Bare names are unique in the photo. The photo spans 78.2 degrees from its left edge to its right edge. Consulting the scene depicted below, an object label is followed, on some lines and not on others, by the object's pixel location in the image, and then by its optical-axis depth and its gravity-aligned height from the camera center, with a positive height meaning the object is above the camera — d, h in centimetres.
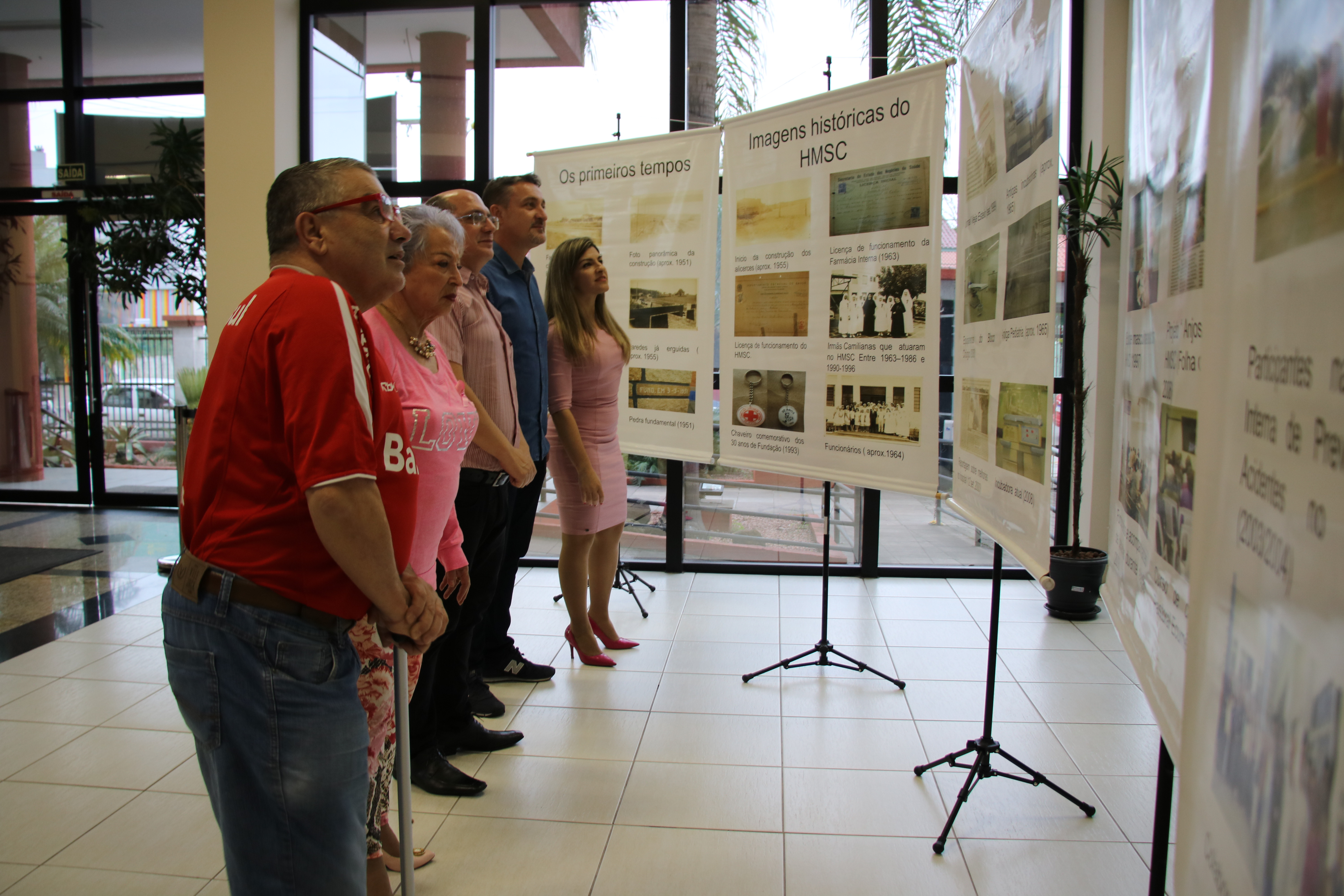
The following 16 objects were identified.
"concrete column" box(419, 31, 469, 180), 510 +172
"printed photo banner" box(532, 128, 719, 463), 399 +69
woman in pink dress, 319 -10
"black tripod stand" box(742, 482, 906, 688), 333 -102
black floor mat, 485 -106
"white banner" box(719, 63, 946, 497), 290 +43
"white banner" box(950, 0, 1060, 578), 183 +30
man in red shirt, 114 -27
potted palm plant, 391 +40
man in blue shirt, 285 +34
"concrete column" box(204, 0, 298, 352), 489 +151
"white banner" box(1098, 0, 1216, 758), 103 +9
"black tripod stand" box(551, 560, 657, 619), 436 -101
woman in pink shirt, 167 -4
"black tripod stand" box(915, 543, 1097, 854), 230 -102
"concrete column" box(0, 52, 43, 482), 650 +49
